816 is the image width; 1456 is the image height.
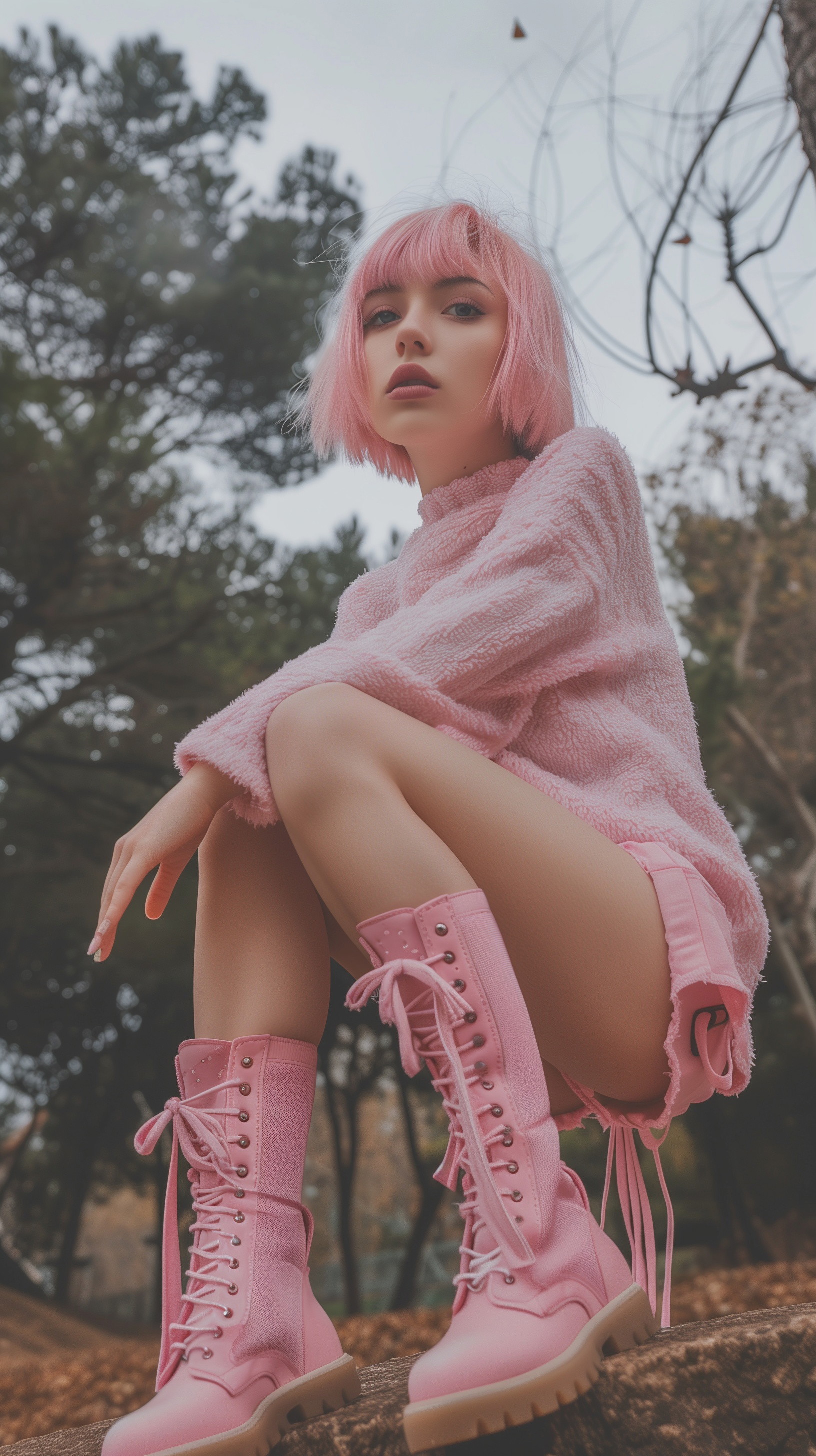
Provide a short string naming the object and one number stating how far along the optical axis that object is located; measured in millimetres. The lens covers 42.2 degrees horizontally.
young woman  939
